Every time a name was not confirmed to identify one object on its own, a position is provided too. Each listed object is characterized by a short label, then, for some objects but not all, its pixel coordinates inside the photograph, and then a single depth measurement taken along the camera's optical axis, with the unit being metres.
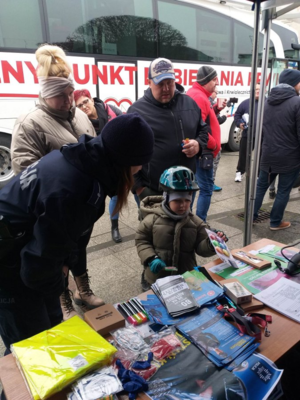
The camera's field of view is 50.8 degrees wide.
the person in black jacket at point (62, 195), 1.12
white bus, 4.88
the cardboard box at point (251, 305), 1.49
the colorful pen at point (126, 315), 1.40
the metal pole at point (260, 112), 2.61
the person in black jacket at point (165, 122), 2.39
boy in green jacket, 2.09
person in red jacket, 3.28
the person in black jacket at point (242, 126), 5.07
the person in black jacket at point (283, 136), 3.48
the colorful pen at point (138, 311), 1.42
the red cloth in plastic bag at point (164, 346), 1.22
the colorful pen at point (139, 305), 1.46
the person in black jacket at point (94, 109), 2.92
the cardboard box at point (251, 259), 1.85
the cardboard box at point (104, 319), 1.32
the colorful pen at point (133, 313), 1.41
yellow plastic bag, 1.02
